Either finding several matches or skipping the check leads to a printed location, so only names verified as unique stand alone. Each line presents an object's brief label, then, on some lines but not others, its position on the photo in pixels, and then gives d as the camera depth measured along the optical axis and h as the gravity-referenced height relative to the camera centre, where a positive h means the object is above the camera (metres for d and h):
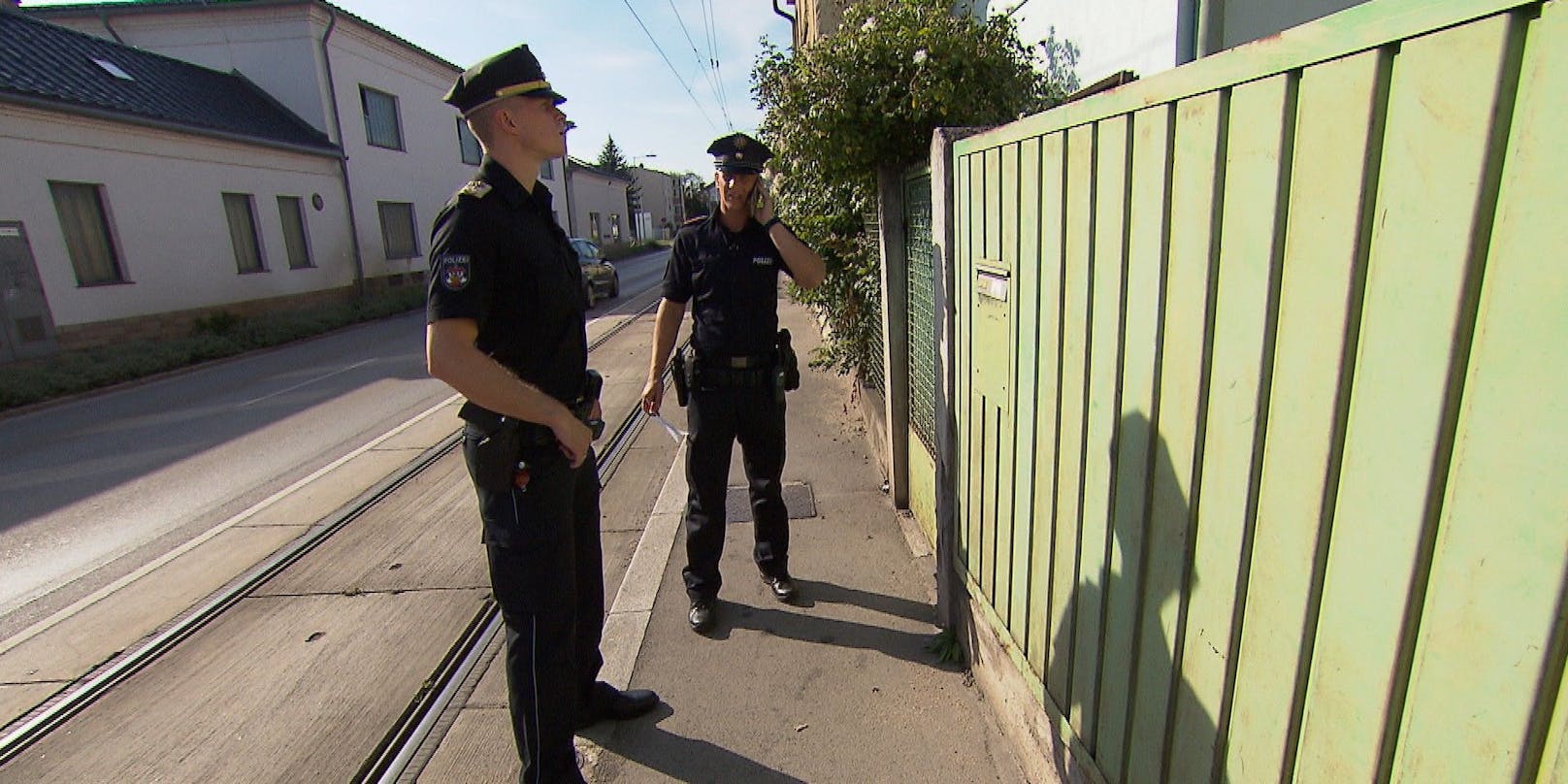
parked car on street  16.55 -0.44
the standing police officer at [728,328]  3.05 -0.33
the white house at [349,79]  17.84 +4.92
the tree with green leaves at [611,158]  71.04 +9.21
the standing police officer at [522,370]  1.92 -0.29
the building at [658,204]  56.35 +4.01
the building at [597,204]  38.36 +2.83
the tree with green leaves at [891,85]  3.41 +0.69
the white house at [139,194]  11.18 +1.62
